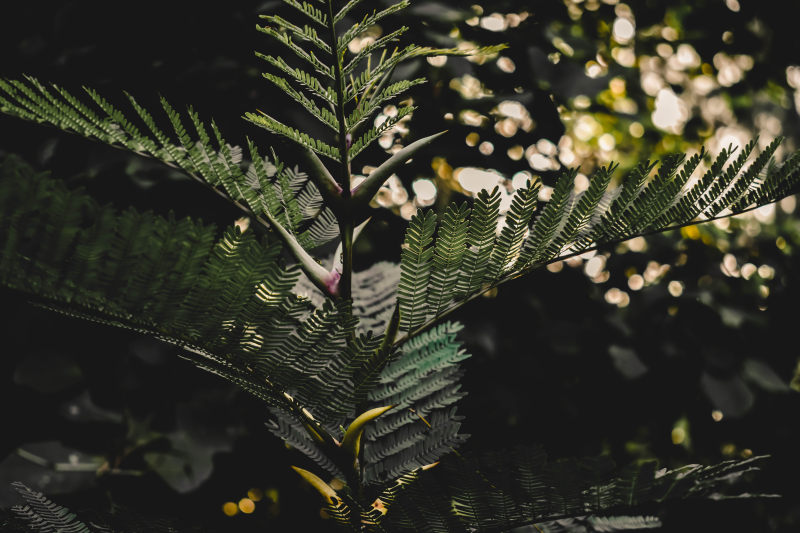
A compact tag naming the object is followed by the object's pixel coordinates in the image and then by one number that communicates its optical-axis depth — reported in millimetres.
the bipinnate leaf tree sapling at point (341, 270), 400
